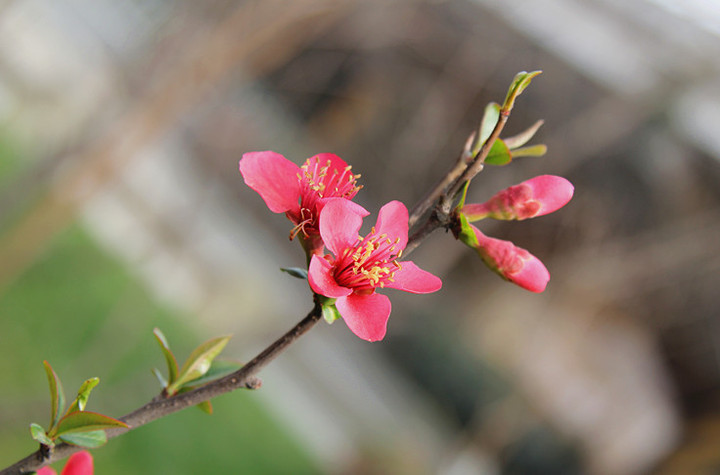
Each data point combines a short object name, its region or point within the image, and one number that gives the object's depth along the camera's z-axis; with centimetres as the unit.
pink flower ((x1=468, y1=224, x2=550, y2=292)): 35
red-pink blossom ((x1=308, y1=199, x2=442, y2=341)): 30
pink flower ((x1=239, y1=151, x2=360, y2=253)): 34
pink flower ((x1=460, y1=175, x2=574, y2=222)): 35
